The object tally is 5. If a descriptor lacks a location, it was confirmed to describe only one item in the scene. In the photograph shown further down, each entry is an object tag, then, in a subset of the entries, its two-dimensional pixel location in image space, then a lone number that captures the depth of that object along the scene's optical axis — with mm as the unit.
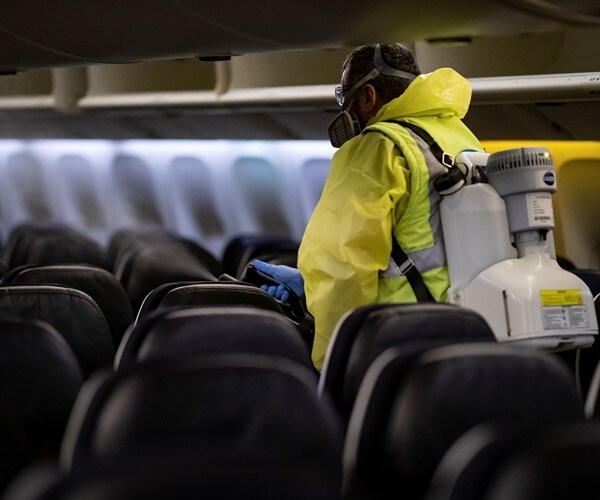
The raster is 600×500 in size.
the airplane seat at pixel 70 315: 5090
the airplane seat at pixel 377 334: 3984
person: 5023
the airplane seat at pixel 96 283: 6449
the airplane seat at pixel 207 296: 5406
